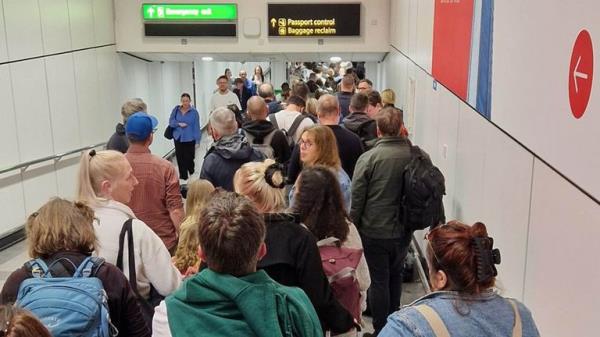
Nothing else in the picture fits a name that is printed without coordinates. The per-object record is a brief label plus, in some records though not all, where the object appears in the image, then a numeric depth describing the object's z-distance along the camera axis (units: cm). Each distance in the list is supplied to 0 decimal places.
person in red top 400
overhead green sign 990
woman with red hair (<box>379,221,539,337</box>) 178
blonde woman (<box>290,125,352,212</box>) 397
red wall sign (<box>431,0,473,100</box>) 420
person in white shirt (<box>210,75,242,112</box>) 1041
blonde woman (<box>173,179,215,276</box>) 317
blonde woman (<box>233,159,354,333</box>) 234
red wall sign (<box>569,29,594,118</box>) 205
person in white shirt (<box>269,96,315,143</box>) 596
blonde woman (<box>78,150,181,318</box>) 270
